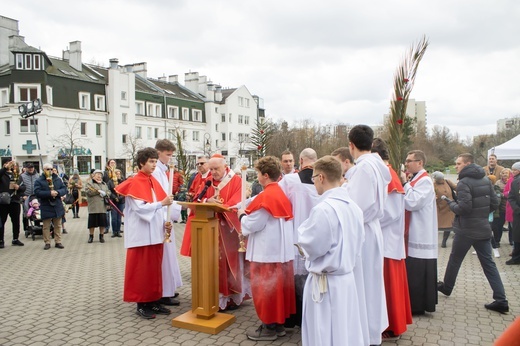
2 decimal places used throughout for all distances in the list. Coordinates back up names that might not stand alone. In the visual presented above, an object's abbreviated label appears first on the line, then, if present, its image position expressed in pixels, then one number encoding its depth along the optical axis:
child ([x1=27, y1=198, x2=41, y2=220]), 11.84
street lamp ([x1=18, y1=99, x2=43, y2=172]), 14.72
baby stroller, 11.95
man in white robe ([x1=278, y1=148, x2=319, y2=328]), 5.22
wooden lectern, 5.18
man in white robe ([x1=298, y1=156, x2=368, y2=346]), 3.55
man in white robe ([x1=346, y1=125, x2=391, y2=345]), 4.44
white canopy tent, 14.30
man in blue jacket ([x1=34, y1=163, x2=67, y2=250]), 10.73
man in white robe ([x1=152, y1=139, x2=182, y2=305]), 6.11
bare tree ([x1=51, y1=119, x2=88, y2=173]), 38.41
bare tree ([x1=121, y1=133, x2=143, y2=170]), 44.22
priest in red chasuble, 5.78
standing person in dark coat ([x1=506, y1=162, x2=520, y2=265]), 9.02
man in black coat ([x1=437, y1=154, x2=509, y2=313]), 5.89
